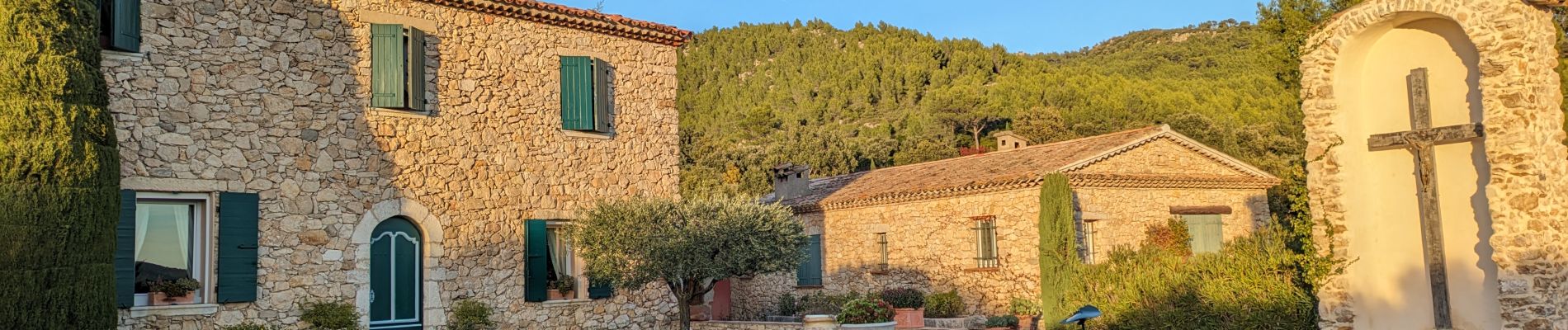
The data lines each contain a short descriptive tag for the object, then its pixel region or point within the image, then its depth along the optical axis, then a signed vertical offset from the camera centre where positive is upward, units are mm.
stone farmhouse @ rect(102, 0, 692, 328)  13055 +1527
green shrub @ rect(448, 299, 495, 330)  14969 -535
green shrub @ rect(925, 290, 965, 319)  21594 -869
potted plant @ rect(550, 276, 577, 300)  16125 -249
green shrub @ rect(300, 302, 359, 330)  13820 -444
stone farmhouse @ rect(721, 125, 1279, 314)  20766 +803
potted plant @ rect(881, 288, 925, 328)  18594 -786
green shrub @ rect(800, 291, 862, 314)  23266 -843
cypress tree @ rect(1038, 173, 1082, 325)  18625 +132
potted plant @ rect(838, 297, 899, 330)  15320 -703
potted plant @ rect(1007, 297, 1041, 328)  19959 -903
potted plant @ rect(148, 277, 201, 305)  12781 -100
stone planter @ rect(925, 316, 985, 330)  20547 -1129
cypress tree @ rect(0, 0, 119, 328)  10258 +960
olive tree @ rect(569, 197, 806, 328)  15406 +315
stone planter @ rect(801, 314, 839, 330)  15367 -780
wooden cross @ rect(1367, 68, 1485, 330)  9852 +670
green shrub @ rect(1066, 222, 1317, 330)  12906 -479
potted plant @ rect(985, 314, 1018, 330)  19281 -1077
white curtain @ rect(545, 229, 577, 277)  16422 +224
